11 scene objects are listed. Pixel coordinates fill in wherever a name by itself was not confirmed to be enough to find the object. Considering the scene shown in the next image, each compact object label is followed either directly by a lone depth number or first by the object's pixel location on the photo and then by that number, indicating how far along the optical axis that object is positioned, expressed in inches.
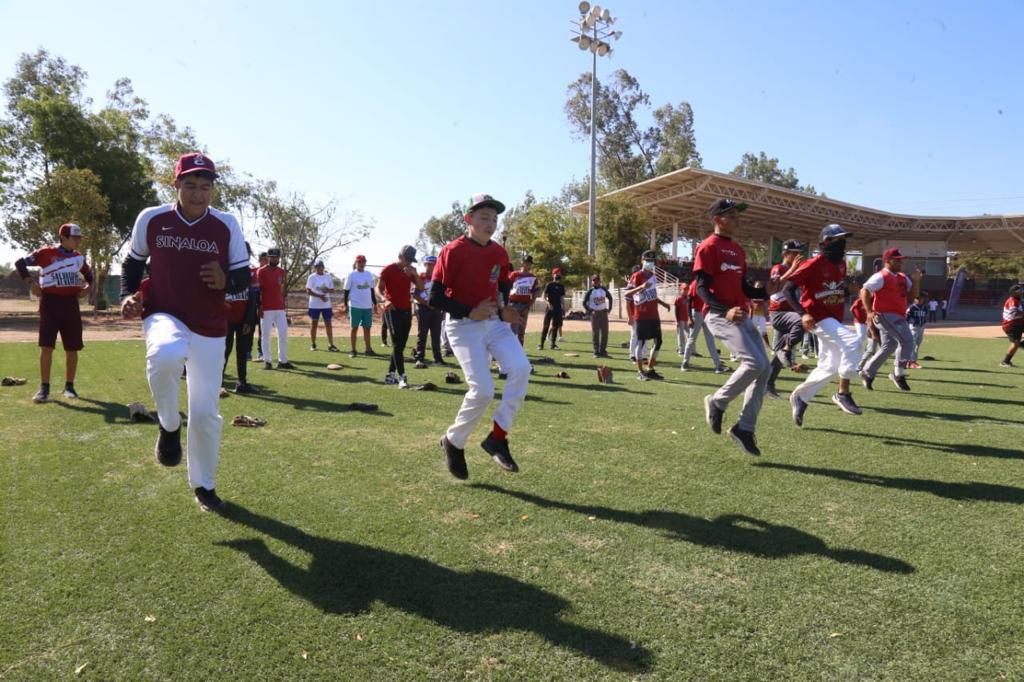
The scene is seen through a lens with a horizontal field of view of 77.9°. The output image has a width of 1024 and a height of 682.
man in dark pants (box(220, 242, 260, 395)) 293.1
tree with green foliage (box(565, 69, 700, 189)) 2415.1
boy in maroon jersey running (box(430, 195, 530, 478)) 190.2
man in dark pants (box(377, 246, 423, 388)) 376.5
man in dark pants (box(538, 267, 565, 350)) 661.9
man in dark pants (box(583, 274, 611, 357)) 560.7
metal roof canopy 1822.1
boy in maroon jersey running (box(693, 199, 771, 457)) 225.8
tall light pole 1470.2
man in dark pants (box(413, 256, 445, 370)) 472.4
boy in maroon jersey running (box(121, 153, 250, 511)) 151.9
